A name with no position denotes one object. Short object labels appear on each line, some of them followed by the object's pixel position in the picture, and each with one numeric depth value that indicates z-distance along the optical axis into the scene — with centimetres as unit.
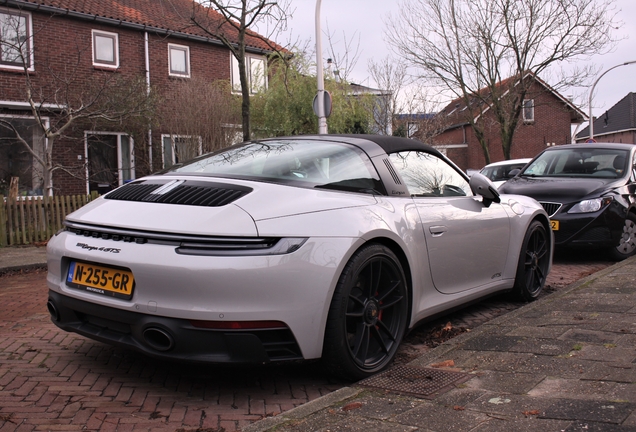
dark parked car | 725
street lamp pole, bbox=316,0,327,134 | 1168
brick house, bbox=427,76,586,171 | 3953
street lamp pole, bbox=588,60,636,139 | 2823
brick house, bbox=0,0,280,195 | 1512
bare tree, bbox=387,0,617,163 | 2227
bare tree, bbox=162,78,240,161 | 1600
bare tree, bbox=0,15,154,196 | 1470
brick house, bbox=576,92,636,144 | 4934
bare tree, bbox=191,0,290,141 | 944
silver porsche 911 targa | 277
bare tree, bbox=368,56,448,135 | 2408
